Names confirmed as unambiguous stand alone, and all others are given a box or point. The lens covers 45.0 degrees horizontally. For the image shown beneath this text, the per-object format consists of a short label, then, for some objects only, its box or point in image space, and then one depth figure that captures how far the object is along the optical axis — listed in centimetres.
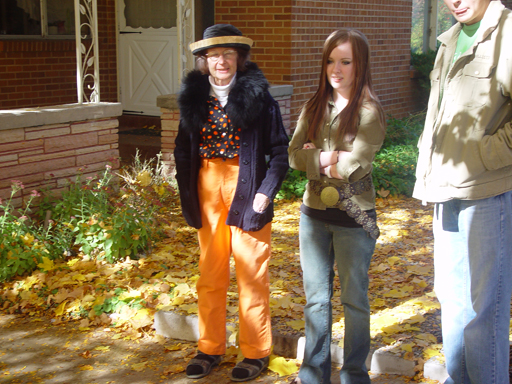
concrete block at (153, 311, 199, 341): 415
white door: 980
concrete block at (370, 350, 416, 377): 351
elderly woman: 340
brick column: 767
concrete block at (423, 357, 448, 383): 340
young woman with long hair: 298
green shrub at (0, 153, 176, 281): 514
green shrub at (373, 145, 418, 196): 747
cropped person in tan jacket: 258
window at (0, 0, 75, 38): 892
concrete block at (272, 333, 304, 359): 385
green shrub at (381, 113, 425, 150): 940
